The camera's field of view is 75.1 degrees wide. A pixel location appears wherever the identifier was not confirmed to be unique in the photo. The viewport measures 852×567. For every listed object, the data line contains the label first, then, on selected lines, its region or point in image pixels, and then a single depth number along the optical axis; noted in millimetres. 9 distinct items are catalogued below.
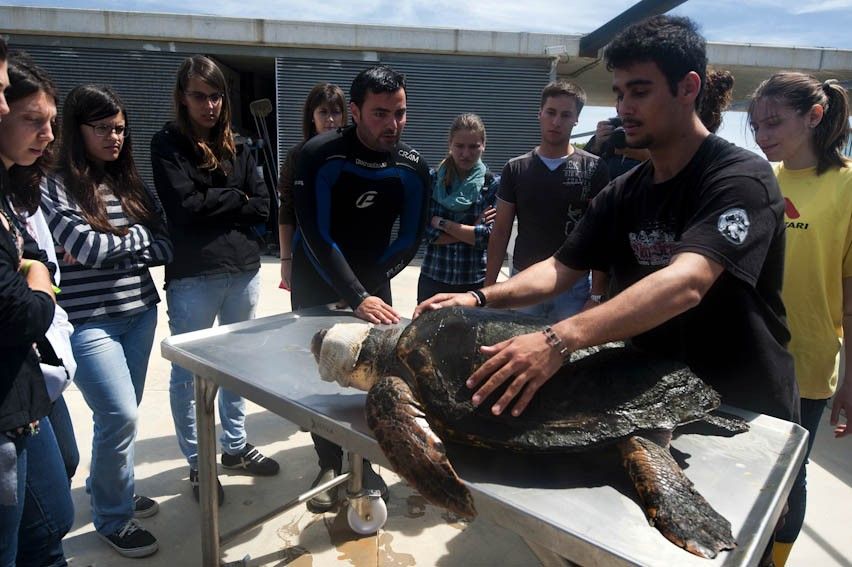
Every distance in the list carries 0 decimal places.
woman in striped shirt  2361
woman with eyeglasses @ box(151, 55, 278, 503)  2762
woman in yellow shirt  2123
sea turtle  1271
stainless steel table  1189
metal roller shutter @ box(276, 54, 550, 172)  9695
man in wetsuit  2623
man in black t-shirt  1420
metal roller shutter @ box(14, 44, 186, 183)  9375
